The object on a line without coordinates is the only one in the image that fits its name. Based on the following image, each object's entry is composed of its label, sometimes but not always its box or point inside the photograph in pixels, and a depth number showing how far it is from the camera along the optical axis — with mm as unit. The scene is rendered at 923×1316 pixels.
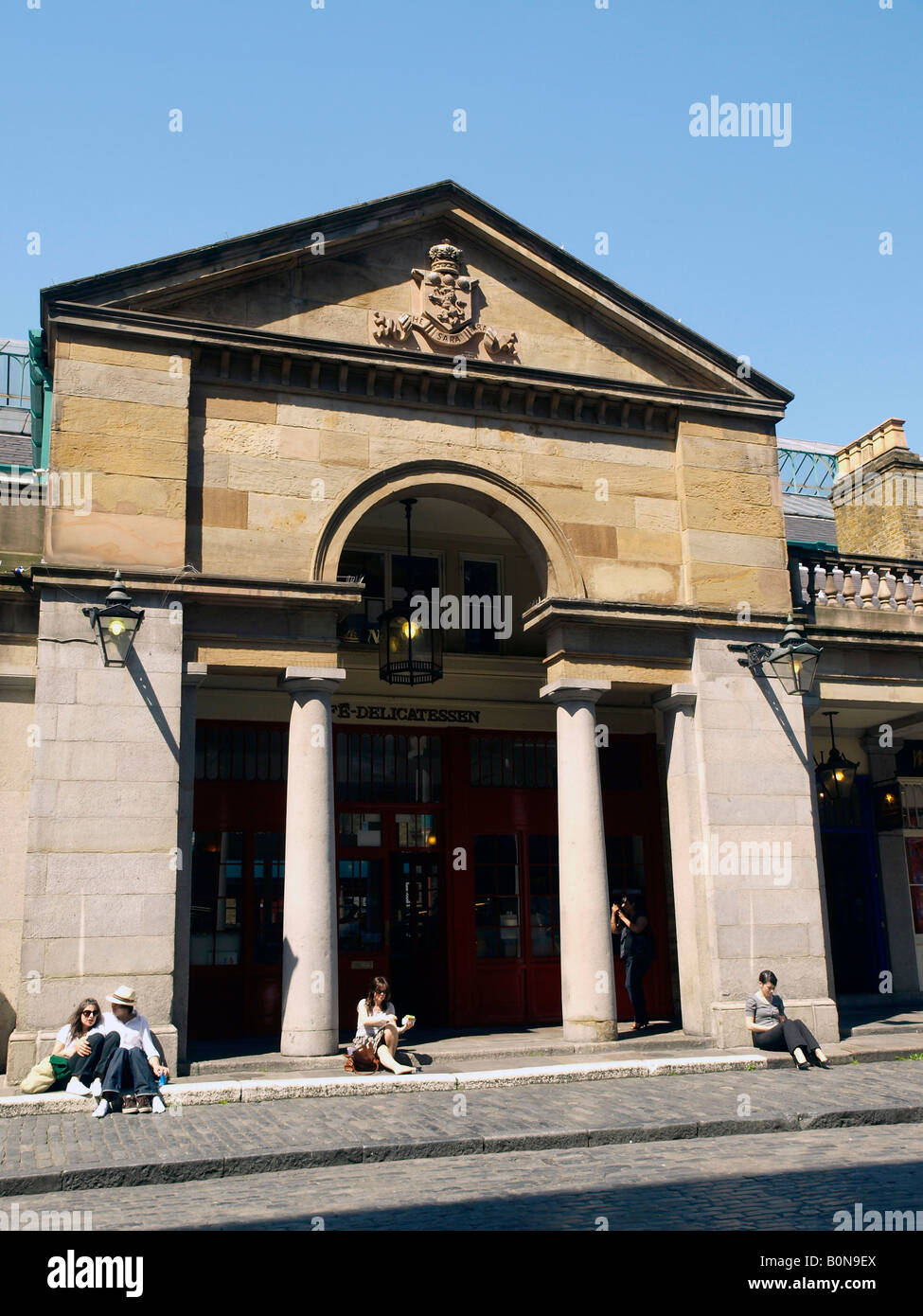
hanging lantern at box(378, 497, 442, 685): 16828
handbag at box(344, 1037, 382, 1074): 13031
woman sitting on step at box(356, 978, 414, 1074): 13047
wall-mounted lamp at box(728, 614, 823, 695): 15469
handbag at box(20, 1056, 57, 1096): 11500
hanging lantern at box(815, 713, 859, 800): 19656
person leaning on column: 16219
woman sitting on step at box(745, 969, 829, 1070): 13805
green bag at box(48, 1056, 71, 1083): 11641
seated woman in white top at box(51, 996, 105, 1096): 11523
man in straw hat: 11375
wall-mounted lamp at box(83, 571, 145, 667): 12969
